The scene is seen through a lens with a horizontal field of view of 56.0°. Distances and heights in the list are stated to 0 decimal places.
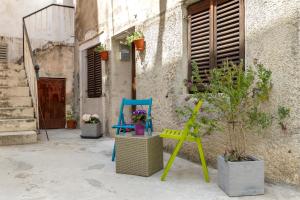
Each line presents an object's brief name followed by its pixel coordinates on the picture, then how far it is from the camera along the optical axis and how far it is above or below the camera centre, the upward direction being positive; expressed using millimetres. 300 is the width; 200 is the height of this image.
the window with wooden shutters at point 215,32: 3430 +886
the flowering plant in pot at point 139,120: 3391 -252
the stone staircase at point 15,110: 5445 -205
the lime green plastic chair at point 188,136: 2948 -402
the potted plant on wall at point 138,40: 5074 +1093
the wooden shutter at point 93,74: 7082 +668
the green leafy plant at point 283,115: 2703 -158
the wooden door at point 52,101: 8412 -21
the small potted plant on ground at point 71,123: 8398 -680
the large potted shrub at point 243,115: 2549 -166
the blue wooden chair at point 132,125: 3813 -266
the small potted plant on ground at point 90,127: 6283 -603
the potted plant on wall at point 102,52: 6371 +1105
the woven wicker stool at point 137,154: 3182 -629
